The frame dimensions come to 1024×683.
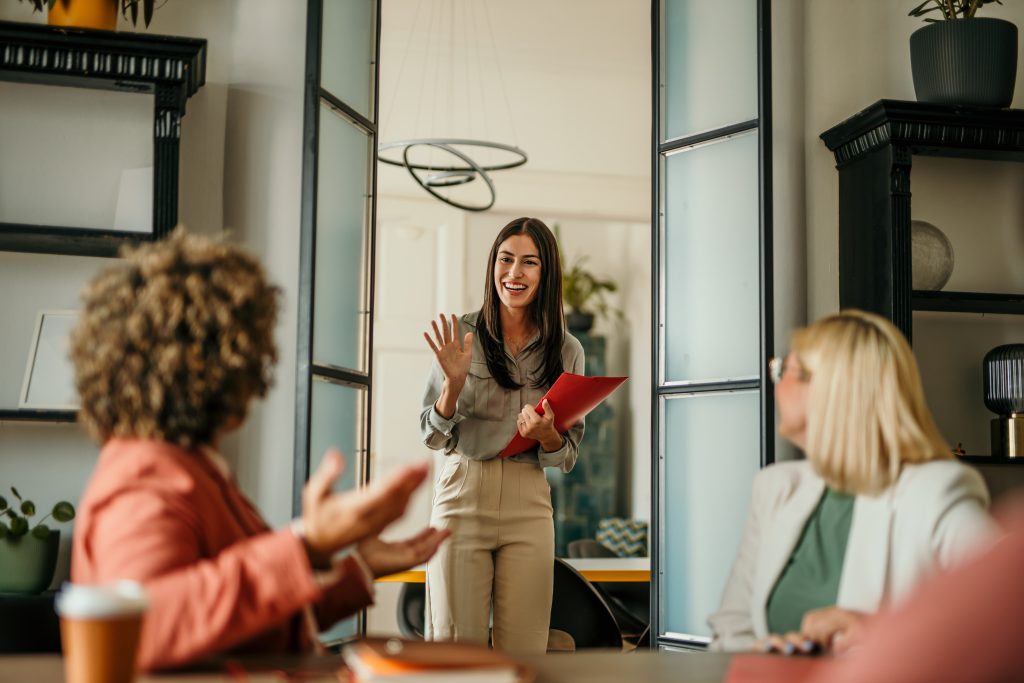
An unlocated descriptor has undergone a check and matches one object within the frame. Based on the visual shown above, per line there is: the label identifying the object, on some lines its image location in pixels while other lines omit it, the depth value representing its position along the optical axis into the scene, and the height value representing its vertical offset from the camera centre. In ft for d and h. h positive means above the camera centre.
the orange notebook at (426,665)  3.40 -0.92
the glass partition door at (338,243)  9.09 +1.43
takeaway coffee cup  3.06 -0.71
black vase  10.07 +0.20
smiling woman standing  8.77 -0.46
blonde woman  4.93 -0.51
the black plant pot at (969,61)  9.99 +3.29
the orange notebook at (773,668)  3.80 -1.04
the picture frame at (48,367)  8.98 +0.22
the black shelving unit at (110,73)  8.80 +2.77
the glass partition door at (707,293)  9.87 +1.03
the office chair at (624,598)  13.39 -2.79
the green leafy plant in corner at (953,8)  10.25 +3.90
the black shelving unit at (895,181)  9.71 +2.10
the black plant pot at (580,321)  20.95 +1.53
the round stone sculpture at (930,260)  10.30 +1.39
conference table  3.61 -1.05
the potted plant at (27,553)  8.46 -1.33
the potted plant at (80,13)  9.08 +3.33
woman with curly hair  3.51 -0.31
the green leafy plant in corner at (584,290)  21.31 +2.22
